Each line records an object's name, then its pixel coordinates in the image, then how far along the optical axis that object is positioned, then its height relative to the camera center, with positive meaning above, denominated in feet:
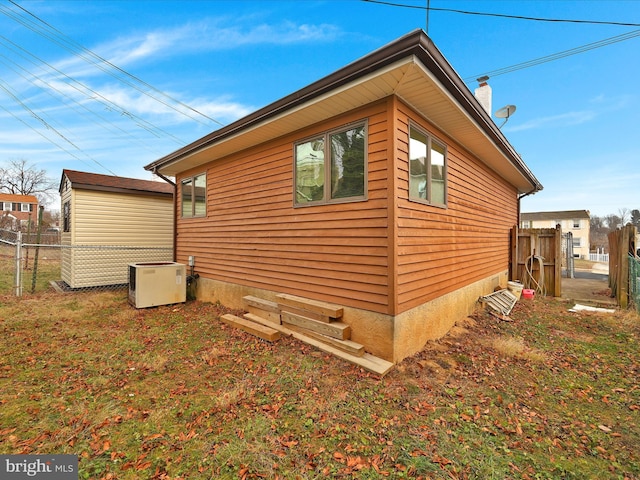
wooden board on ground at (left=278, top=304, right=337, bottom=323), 13.90 -3.93
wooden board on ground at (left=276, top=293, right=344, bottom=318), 13.60 -3.44
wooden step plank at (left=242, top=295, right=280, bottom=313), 16.57 -4.07
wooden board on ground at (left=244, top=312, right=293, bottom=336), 15.30 -5.01
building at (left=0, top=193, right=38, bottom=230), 137.08 +15.67
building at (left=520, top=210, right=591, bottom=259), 108.06 +7.72
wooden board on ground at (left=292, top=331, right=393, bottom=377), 11.44 -5.25
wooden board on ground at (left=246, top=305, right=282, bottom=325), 16.22 -4.68
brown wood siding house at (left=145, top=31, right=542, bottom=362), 12.00 +1.98
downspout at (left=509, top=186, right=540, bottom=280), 31.48 -2.06
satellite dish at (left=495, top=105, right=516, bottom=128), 27.45 +13.00
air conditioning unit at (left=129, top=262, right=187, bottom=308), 21.75 -3.87
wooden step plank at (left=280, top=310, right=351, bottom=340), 13.12 -4.36
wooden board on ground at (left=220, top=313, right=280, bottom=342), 14.85 -5.13
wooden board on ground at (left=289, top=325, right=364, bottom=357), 12.49 -4.90
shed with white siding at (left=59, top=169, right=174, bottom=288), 27.94 +1.20
